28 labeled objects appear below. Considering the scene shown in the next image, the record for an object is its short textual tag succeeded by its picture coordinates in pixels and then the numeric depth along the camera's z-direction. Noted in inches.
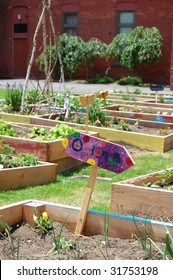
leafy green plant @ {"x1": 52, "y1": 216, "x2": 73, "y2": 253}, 155.4
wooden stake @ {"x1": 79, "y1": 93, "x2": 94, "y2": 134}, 281.0
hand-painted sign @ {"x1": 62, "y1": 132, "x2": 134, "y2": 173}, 163.3
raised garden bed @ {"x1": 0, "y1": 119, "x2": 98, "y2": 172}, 290.4
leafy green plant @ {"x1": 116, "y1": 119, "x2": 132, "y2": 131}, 392.8
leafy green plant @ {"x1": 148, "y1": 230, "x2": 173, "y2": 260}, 129.4
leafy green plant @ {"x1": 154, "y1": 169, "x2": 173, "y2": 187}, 225.1
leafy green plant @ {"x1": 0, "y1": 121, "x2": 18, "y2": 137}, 326.0
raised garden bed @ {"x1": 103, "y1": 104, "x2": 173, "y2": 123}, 436.2
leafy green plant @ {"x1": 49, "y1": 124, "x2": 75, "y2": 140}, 311.9
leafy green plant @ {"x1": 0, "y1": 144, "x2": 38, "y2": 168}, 264.5
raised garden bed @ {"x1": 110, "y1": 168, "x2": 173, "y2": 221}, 199.2
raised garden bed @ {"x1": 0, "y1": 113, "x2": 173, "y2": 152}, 354.0
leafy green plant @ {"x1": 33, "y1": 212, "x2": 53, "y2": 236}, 172.4
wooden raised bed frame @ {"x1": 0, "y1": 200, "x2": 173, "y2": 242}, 164.9
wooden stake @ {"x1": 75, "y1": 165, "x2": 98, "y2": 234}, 169.9
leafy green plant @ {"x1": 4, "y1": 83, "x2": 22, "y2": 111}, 461.7
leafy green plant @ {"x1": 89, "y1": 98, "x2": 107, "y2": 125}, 406.3
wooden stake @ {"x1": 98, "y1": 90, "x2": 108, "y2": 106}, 458.5
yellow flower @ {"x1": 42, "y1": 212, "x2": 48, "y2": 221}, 173.1
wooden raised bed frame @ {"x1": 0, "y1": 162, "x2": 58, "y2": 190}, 253.8
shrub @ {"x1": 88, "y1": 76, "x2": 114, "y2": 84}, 1027.3
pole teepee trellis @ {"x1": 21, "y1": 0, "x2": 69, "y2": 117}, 421.7
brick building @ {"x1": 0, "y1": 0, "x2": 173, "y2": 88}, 1005.8
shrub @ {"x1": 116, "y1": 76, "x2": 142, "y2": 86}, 989.8
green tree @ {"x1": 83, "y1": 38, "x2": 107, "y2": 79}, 1043.3
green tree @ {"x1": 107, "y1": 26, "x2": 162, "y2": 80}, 960.9
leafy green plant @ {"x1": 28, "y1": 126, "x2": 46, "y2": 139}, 336.3
